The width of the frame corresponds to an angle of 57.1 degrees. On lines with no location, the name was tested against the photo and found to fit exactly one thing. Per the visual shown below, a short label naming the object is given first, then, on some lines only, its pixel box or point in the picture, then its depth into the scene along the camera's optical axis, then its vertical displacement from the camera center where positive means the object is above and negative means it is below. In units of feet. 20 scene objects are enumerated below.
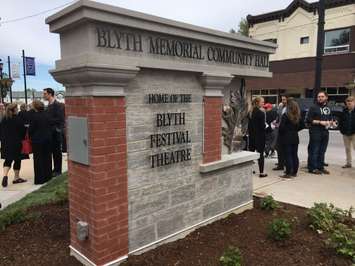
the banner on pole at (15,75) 83.41 +6.66
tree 117.19 +27.70
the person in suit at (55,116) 23.59 -1.08
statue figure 15.11 -0.86
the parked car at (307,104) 61.05 -0.44
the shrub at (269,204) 15.88 -4.97
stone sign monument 9.45 -0.76
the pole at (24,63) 82.05 +9.50
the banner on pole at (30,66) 81.41 +8.71
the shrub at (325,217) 13.08 -4.79
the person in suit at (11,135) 22.59 -2.37
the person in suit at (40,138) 22.09 -2.54
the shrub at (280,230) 12.07 -4.75
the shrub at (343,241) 10.77 -4.77
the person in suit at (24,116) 22.94 -1.05
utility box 9.67 -1.16
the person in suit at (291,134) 22.71 -2.28
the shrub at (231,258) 9.84 -4.75
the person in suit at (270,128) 28.60 -2.32
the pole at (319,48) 25.02 +4.26
